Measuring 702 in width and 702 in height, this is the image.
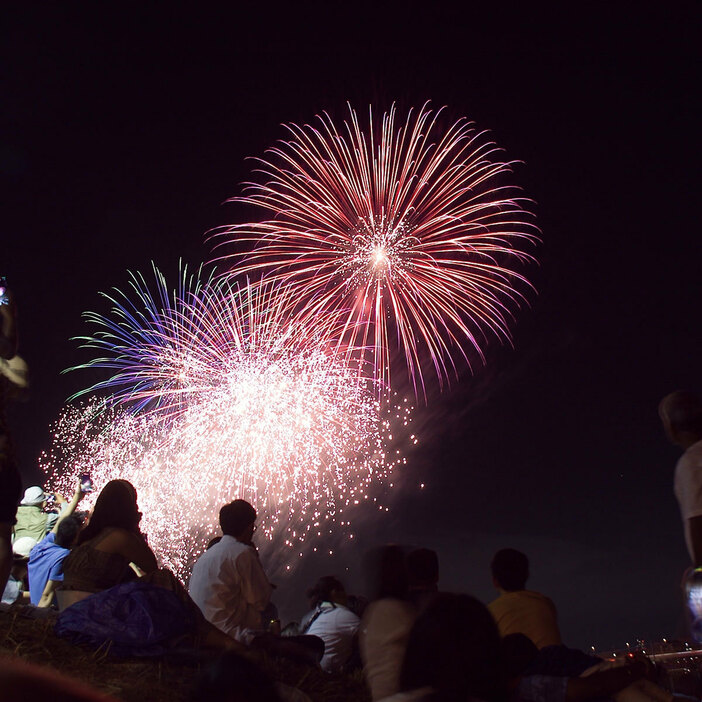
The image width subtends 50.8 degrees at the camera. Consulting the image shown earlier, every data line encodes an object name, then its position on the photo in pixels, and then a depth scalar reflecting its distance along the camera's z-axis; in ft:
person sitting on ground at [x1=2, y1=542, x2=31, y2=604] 30.94
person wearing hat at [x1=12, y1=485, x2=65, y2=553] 32.73
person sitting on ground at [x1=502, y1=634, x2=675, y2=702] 13.19
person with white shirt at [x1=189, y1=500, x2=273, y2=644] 20.54
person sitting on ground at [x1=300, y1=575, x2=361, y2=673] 22.39
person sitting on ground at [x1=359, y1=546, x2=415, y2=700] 13.03
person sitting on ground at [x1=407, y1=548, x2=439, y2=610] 16.93
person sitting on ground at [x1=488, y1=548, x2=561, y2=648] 15.74
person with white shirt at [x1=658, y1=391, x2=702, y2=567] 13.64
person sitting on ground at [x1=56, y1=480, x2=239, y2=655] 16.44
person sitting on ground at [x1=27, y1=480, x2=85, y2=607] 26.25
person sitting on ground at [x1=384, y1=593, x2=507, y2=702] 8.75
